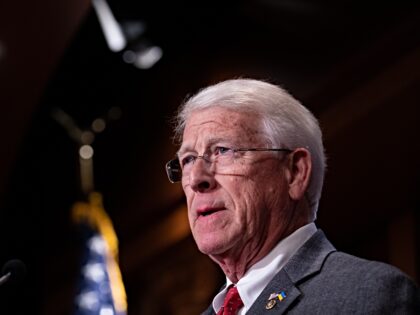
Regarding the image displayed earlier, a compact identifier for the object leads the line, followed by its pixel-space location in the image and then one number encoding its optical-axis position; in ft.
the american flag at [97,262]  10.97
